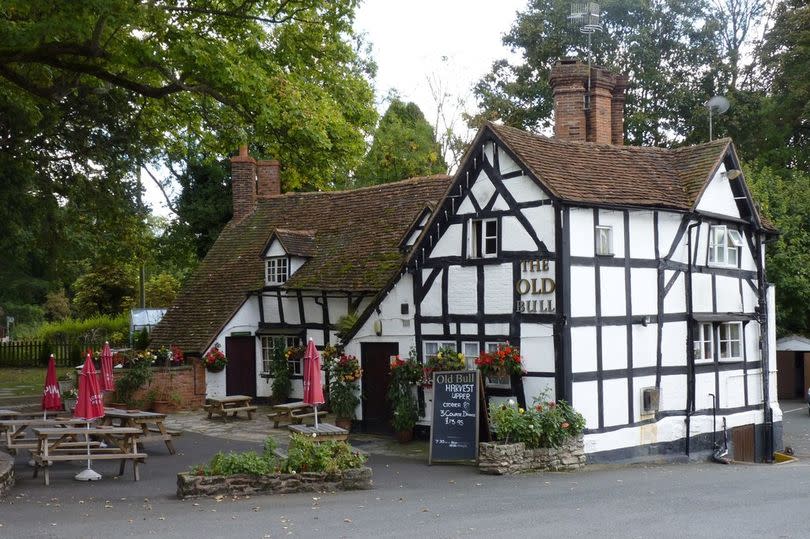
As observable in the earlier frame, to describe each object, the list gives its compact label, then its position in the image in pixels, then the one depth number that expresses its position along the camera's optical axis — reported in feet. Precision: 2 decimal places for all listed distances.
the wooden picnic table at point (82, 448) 46.85
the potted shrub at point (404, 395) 66.69
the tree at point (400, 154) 129.90
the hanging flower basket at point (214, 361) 86.33
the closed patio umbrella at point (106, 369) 62.49
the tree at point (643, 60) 128.47
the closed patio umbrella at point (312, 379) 54.49
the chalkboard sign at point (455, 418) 58.95
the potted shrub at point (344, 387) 71.87
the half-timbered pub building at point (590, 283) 60.64
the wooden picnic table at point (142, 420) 56.54
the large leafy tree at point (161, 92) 53.06
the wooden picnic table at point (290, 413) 70.90
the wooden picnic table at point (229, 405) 78.07
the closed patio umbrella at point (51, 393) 59.77
